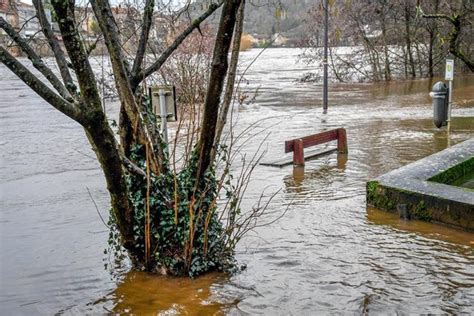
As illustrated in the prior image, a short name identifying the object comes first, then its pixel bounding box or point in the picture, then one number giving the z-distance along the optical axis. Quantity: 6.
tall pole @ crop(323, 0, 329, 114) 17.67
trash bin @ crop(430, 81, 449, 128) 13.61
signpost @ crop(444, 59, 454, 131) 14.08
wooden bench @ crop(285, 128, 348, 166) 10.90
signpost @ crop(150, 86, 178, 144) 6.33
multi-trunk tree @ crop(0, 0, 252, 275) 5.16
